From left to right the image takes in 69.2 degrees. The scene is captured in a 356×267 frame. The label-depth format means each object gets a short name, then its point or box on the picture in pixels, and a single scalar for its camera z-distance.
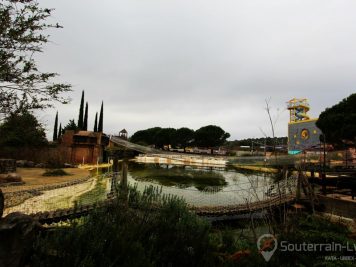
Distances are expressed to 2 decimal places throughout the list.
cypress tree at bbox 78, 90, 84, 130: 31.67
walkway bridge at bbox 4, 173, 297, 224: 5.52
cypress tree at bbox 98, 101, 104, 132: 34.53
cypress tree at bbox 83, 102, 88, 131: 31.75
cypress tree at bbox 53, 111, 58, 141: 34.09
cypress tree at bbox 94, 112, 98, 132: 34.91
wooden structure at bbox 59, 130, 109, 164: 24.55
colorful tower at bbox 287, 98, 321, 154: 31.73
